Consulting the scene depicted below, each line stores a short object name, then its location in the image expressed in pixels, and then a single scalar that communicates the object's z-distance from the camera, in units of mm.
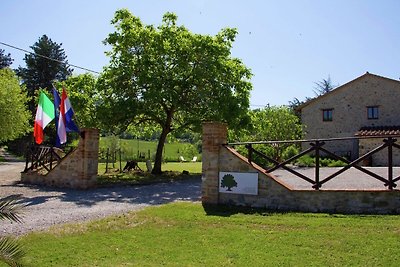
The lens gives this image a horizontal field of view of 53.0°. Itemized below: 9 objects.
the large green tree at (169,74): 19703
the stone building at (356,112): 29562
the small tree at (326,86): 65000
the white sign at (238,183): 10133
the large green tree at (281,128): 32156
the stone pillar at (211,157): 10797
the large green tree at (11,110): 34875
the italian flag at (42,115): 15180
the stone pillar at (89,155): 15398
